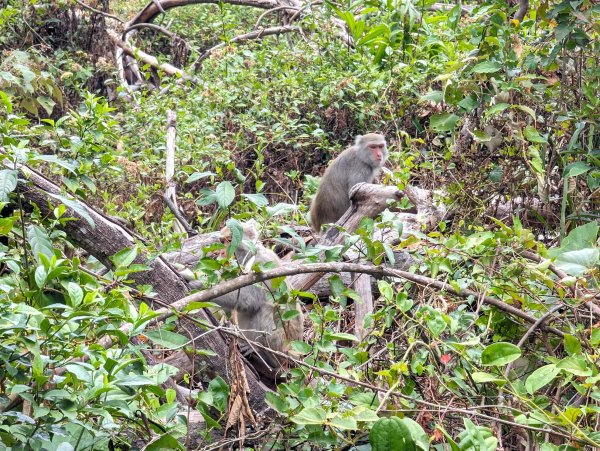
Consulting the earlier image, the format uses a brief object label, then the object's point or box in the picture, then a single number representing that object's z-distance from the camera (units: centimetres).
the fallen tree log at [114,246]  705
